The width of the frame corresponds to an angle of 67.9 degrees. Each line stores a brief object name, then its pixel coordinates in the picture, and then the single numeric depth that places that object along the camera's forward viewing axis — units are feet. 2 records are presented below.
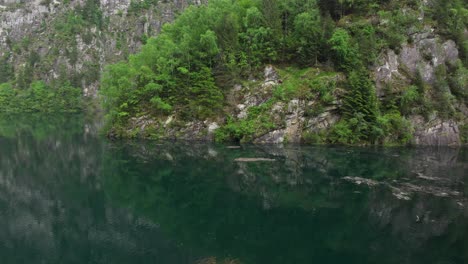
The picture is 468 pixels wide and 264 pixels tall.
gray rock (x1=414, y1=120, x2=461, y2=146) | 185.57
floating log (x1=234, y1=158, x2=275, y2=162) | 152.05
